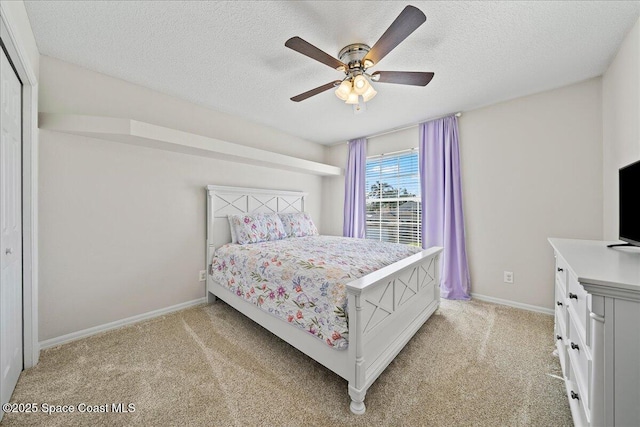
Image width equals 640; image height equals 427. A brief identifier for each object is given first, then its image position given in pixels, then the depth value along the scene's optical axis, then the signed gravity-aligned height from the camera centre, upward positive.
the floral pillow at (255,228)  2.92 -0.19
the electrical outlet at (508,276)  2.75 -0.73
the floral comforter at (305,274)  1.52 -0.49
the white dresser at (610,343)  0.81 -0.47
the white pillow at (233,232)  2.94 -0.23
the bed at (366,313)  1.37 -0.79
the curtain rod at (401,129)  3.04 +1.30
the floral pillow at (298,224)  3.43 -0.16
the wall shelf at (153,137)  1.93 +0.72
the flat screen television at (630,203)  1.29 +0.06
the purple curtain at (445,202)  3.00 +0.16
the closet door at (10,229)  1.34 -0.10
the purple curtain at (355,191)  4.01 +0.40
